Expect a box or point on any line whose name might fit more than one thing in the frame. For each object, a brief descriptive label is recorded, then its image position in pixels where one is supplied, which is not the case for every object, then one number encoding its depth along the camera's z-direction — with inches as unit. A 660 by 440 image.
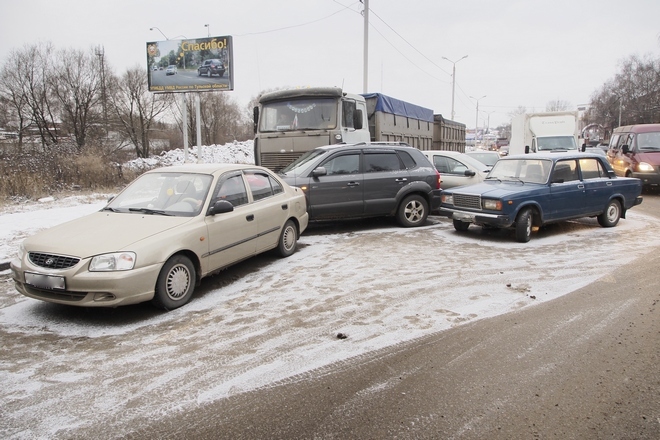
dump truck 450.6
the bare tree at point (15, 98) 1497.3
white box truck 729.6
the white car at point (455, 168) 471.2
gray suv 355.6
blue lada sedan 325.1
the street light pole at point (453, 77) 1780.3
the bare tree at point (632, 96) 2625.5
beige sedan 175.6
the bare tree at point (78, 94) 1576.0
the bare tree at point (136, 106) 1710.1
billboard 898.1
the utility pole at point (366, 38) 904.5
